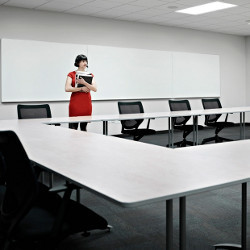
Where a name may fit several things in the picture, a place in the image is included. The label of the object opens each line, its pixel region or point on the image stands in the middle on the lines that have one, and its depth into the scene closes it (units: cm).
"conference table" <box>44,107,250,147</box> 463
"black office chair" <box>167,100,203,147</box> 624
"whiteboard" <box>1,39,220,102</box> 684
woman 509
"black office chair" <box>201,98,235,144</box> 658
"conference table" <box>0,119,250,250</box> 141
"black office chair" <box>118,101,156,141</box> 568
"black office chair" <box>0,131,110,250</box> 151
